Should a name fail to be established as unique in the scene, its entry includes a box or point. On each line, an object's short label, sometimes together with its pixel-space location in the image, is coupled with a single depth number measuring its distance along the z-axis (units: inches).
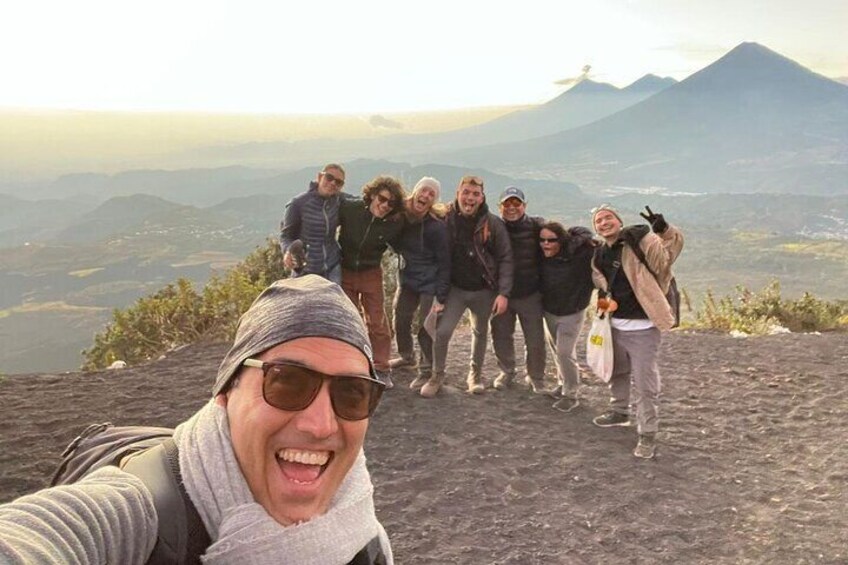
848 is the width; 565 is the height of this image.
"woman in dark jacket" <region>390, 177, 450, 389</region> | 220.8
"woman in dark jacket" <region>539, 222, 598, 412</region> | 216.5
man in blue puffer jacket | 211.8
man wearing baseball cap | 221.1
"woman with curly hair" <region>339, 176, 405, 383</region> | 217.3
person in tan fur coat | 186.2
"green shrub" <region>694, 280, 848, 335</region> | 441.4
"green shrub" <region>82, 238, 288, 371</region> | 349.1
